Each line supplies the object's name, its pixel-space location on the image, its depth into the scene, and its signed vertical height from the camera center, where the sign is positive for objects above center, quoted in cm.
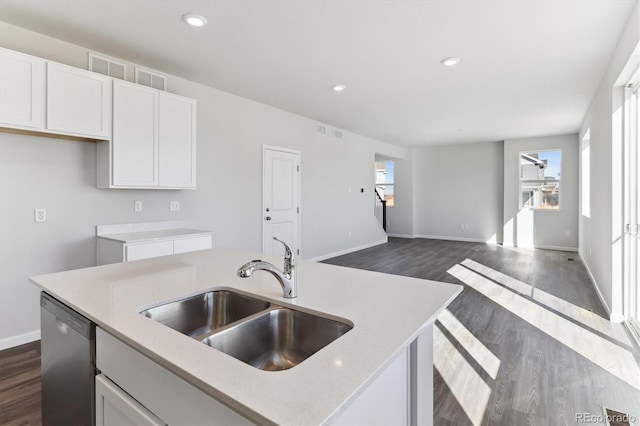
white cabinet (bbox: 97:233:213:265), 292 -36
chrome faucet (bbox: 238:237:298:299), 129 -26
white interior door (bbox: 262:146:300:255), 501 +17
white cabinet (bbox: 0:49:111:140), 247 +90
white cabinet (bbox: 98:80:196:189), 308 +67
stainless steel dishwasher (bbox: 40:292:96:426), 121 -63
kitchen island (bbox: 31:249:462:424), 71 -38
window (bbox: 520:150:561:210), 770 +72
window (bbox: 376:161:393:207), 1010 +75
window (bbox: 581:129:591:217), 582 +63
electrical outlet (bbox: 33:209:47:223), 288 -6
